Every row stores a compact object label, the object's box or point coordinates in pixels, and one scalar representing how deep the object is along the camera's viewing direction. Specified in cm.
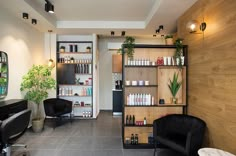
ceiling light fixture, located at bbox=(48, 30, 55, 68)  570
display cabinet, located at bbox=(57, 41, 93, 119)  596
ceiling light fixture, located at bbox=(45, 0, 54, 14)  357
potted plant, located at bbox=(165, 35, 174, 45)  407
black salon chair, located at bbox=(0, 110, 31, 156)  241
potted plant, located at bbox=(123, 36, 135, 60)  362
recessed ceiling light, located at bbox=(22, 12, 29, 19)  392
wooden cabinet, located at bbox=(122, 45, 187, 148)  372
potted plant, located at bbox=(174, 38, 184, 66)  368
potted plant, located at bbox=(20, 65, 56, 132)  446
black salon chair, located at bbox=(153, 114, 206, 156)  264
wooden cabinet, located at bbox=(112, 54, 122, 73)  682
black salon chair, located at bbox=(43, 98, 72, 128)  504
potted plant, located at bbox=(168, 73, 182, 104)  371
